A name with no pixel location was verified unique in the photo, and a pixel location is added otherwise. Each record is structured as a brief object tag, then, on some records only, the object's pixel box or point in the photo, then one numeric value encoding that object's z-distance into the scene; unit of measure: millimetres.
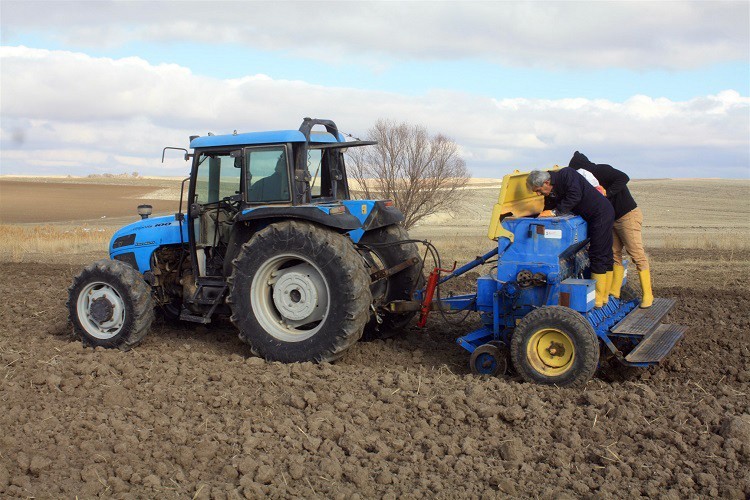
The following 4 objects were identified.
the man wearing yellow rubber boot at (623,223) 7910
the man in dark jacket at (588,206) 7176
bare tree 21859
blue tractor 7047
